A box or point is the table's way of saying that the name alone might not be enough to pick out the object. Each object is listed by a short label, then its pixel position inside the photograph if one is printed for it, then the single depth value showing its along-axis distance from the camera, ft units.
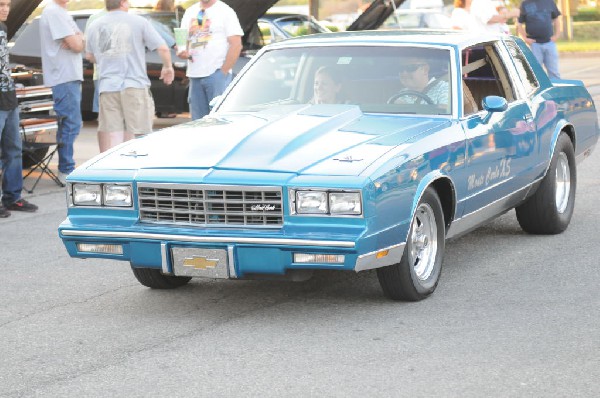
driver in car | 24.31
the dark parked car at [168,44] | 53.93
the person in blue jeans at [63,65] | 37.37
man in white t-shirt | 40.01
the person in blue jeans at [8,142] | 32.60
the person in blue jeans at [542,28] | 57.67
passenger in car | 24.84
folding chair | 38.06
